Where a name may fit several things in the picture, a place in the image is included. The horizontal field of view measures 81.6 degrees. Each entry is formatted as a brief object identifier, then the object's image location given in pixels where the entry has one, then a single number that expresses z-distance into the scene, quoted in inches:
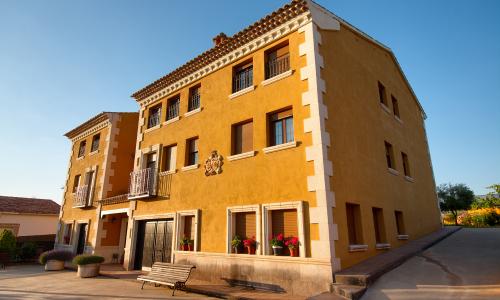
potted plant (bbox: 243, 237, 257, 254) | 366.0
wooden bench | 359.6
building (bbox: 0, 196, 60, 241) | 1053.8
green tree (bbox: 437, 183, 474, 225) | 1069.1
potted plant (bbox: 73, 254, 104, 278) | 496.4
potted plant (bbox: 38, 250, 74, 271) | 601.9
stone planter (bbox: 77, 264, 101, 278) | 497.0
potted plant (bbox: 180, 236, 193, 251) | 450.9
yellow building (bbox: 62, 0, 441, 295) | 334.0
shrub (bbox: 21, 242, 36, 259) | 764.6
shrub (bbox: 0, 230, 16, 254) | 689.9
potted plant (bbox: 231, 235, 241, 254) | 380.2
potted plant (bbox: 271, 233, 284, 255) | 338.0
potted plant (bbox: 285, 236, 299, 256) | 323.9
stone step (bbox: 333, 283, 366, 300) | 255.0
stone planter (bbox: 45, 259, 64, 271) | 601.6
